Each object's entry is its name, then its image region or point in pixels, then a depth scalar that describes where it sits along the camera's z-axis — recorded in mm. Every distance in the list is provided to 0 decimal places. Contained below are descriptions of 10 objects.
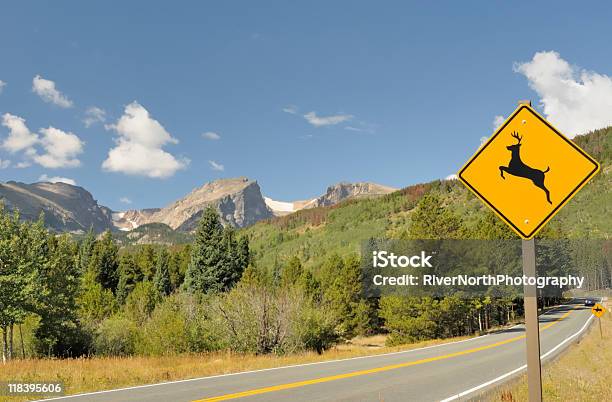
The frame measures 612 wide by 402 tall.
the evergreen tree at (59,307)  28391
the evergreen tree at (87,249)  80550
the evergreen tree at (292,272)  57822
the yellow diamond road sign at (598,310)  29509
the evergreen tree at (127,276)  73250
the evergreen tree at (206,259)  48656
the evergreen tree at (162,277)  73688
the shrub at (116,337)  32094
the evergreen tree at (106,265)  74875
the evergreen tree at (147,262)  84938
